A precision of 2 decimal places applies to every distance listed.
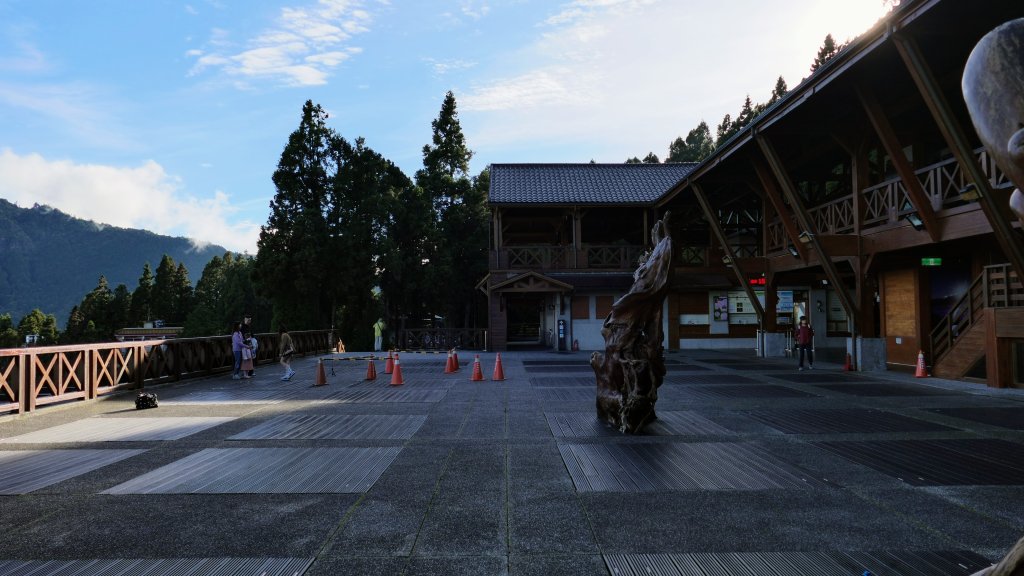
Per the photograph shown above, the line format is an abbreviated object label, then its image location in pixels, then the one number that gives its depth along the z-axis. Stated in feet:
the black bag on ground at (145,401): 31.93
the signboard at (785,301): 73.15
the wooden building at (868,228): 33.04
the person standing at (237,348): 47.93
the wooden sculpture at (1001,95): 5.02
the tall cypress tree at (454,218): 115.03
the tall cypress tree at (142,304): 197.88
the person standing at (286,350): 45.88
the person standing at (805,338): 49.03
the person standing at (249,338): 49.75
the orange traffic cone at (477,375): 44.37
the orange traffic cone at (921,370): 42.91
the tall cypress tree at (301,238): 107.55
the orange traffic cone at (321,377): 42.45
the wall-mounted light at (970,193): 32.63
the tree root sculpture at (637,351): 24.25
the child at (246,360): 48.27
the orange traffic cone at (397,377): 41.49
